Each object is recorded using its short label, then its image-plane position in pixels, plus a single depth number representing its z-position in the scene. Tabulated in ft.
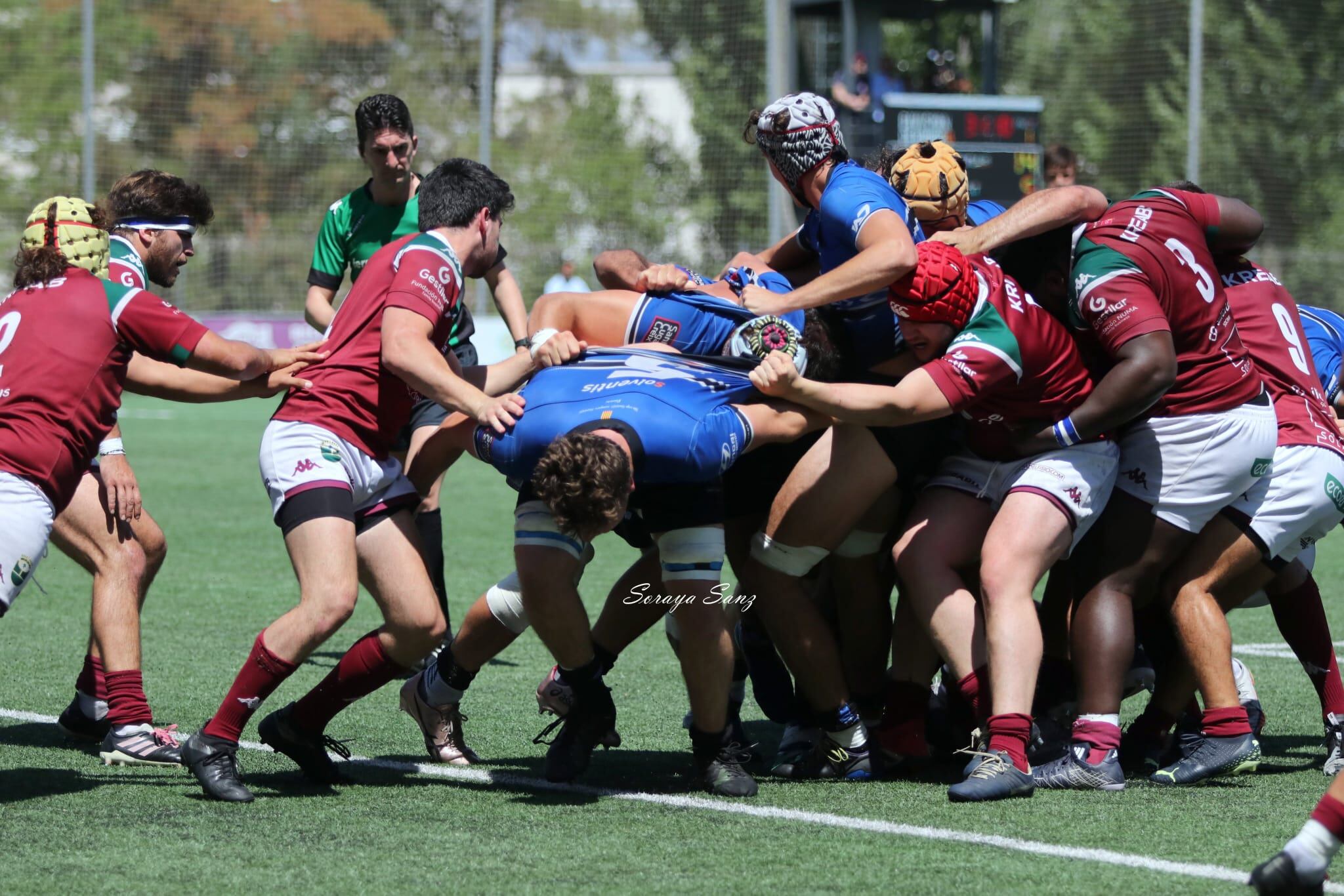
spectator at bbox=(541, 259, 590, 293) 161.27
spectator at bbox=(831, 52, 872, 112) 129.59
